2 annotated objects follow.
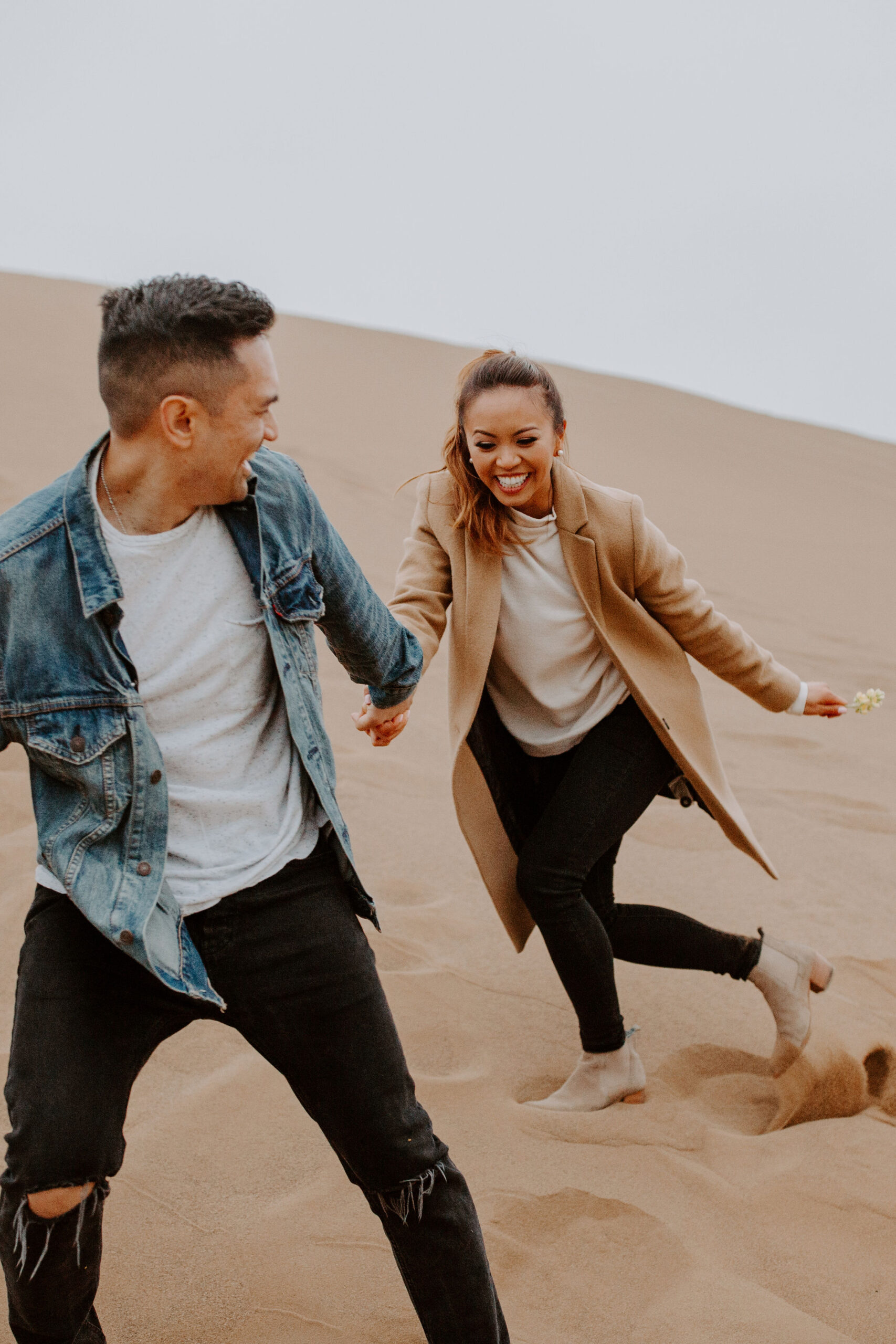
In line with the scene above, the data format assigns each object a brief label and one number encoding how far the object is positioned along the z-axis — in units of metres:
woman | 2.91
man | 1.80
